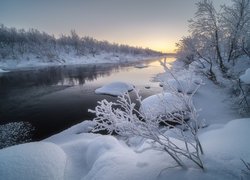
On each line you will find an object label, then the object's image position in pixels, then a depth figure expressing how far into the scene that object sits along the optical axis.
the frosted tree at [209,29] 17.88
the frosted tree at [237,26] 15.72
